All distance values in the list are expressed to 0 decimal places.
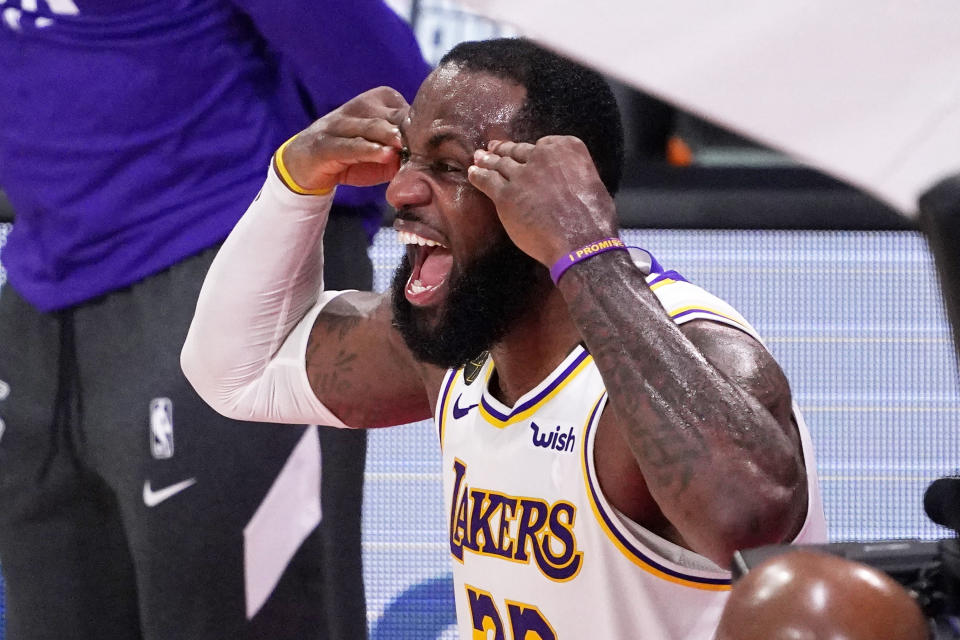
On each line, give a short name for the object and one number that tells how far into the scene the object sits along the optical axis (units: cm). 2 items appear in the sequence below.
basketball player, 920
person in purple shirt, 962
